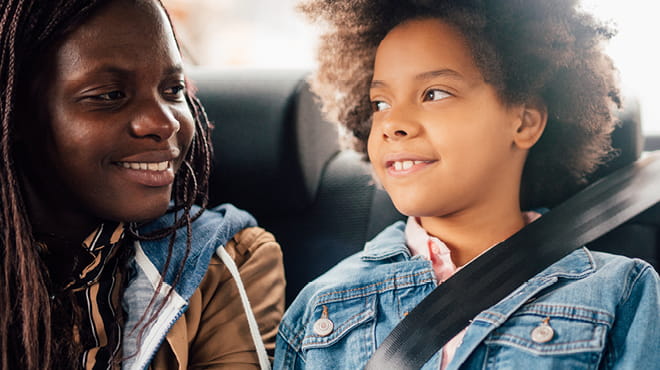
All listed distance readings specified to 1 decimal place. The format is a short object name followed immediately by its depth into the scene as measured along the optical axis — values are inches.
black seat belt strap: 43.2
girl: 39.4
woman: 38.3
